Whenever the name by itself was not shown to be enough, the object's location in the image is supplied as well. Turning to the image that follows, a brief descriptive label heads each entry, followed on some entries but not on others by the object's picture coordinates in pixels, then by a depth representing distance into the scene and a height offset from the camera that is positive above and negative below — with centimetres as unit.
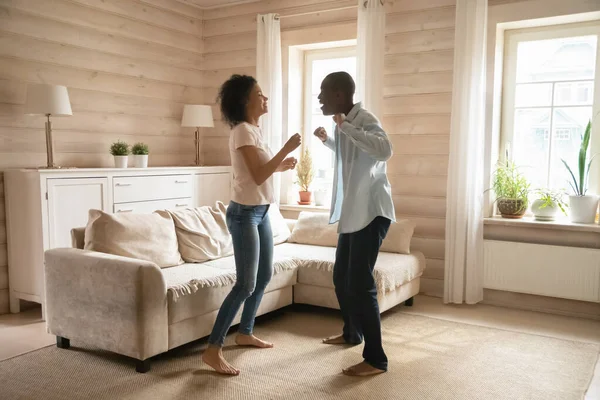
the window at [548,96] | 402 +49
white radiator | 378 -76
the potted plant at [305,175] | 495 -13
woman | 272 -14
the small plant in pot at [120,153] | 431 +5
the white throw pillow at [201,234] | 357 -49
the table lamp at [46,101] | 375 +40
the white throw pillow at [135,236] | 312 -45
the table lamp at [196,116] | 502 +40
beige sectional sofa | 276 -70
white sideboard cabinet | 368 -33
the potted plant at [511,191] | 411 -22
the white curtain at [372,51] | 432 +86
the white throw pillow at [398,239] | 401 -56
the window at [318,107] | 502 +50
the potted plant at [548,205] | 404 -32
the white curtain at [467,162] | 399 +0
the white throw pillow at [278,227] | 431 -53
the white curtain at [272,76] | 490 +75
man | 262 -19
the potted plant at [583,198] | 386 -25
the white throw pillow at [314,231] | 420 -54
